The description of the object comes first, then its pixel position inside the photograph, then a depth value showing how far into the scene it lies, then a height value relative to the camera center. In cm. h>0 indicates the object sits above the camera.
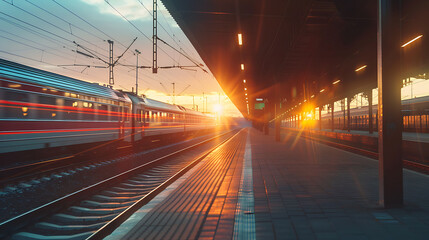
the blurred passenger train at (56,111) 835 +51
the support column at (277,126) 2286 -17
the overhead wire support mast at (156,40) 1576 +474
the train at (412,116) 2717 +79
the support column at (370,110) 2844 +135
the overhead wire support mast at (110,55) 1531 +435
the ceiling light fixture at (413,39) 1227 +367
